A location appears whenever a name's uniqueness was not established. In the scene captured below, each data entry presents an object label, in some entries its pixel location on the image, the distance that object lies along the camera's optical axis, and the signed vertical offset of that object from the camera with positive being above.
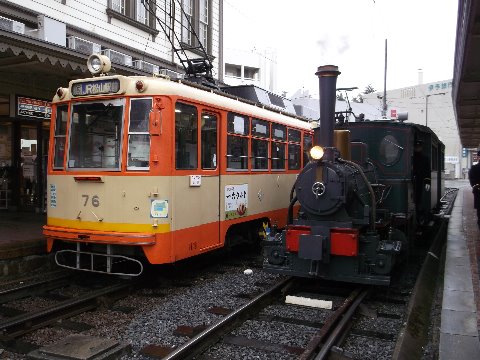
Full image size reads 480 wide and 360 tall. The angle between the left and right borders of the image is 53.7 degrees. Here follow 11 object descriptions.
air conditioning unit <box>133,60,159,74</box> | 12.89 +2.93
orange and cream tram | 6.09 +0.00
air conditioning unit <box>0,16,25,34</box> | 9.12 +2.83
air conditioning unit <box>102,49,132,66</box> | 11.77 +2.93
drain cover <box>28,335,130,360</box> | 4.06 -1.59
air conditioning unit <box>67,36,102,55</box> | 10.72 +2.93
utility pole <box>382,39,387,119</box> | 24.54 +4.86
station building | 8.24 +1.96
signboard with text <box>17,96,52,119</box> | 9.94 +1.32
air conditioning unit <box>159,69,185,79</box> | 13.37 +2.94
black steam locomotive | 6.10 -0.50
